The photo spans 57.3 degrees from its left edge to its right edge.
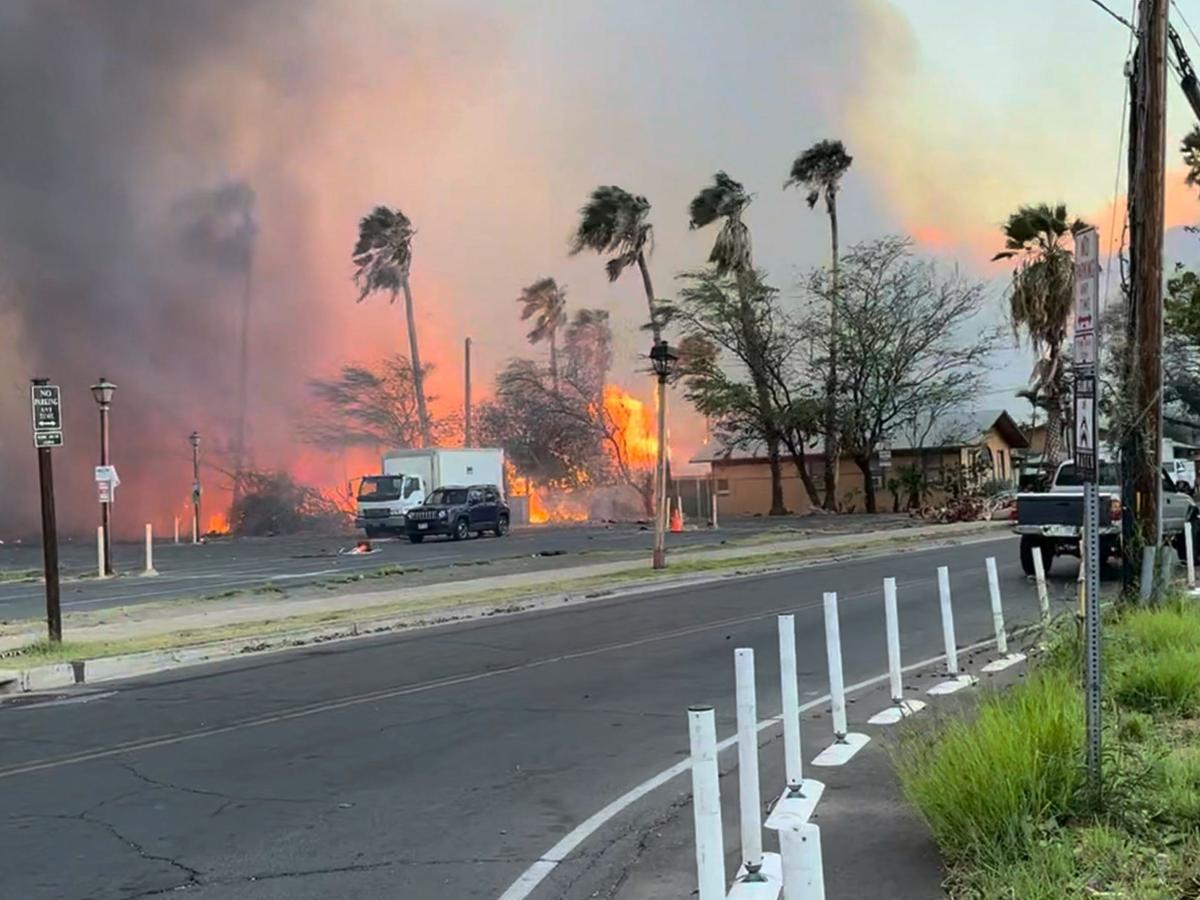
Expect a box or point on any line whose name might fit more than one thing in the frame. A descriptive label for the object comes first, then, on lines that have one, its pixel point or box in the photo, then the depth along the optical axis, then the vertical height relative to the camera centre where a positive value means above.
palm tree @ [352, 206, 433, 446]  59.75 +13.02
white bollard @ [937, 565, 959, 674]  9.18 -1.35
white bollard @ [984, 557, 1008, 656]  10.13 -1.52
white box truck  37.88 +0.31
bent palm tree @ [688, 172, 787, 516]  47.16 +10.38
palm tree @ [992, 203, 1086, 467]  35.53 +5.74
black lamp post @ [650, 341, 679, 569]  20.00 +1.00
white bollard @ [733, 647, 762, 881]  4.57 -1.25
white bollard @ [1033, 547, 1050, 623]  9.27 -1.24
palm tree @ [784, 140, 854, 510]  47.78 +13.01
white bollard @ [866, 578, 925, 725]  7.85 -1.51
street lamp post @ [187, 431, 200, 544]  43.59 +0.40
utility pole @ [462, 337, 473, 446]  58.22 +4.48
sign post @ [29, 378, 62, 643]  12.17 +0.44
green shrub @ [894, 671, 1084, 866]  4.51 -1.40
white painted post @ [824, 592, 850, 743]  7.10 -1.42
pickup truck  16.56 -1.02
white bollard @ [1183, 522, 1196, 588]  14.70 -1.47
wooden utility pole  11.50 +2.36
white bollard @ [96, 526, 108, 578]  24.67 -1.21
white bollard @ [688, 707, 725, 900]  3.64 -1.09
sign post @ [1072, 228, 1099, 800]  4.82 +0.03
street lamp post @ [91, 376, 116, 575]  25.23 +2.08
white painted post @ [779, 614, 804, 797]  5.82 -1.26
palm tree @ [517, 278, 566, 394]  70.81 +11.42
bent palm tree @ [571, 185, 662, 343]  50.47 +11.65
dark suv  35.06 -0.90
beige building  48.03 -0.16
